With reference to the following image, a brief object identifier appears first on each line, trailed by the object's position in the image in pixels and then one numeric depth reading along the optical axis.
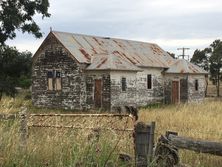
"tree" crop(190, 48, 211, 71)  70.56
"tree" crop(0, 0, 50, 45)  27.89
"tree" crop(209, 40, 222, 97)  65.62
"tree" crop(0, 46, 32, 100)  28.47
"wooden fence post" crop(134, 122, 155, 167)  7.01
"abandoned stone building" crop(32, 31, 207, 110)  36.22
